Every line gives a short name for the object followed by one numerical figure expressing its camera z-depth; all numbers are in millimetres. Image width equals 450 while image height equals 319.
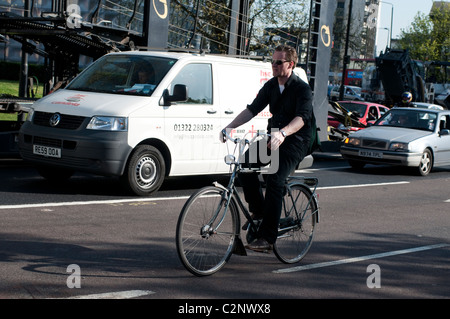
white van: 9547
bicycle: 5609
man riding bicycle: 6074
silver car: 16094
